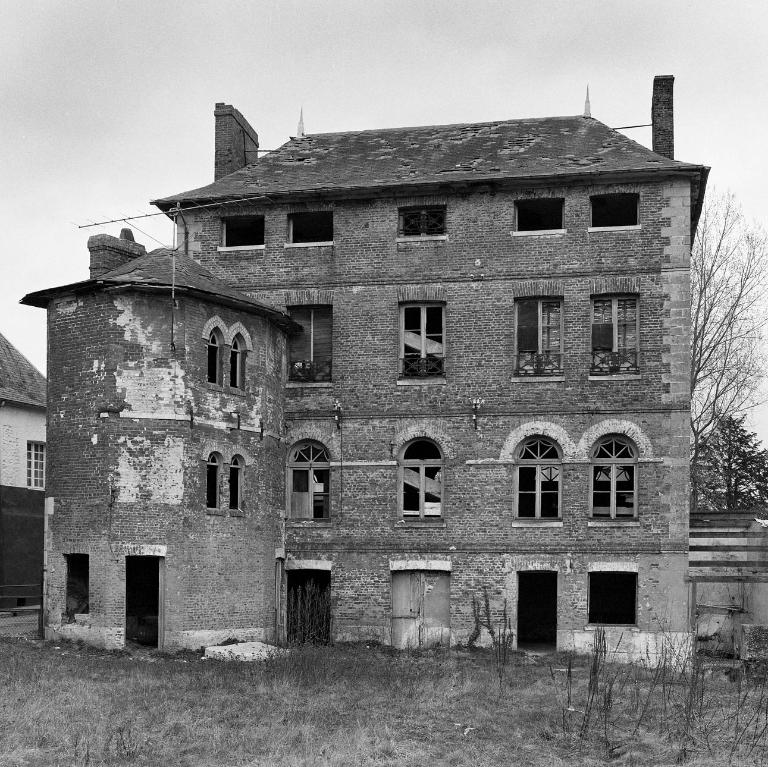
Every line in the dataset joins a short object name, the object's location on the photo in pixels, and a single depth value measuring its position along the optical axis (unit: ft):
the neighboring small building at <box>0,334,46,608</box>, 109.19
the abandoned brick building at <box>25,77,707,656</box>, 77.61
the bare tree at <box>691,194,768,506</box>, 120.57
